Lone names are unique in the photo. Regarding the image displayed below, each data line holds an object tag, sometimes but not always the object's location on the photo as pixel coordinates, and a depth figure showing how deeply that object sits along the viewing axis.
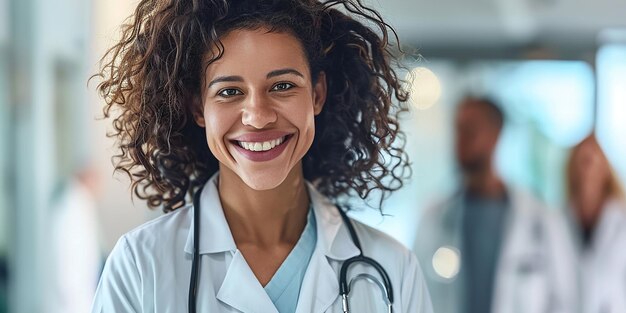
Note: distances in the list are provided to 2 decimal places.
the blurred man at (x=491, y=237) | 3.85
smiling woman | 1.43
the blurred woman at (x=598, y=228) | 3.72
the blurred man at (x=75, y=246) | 3.71
